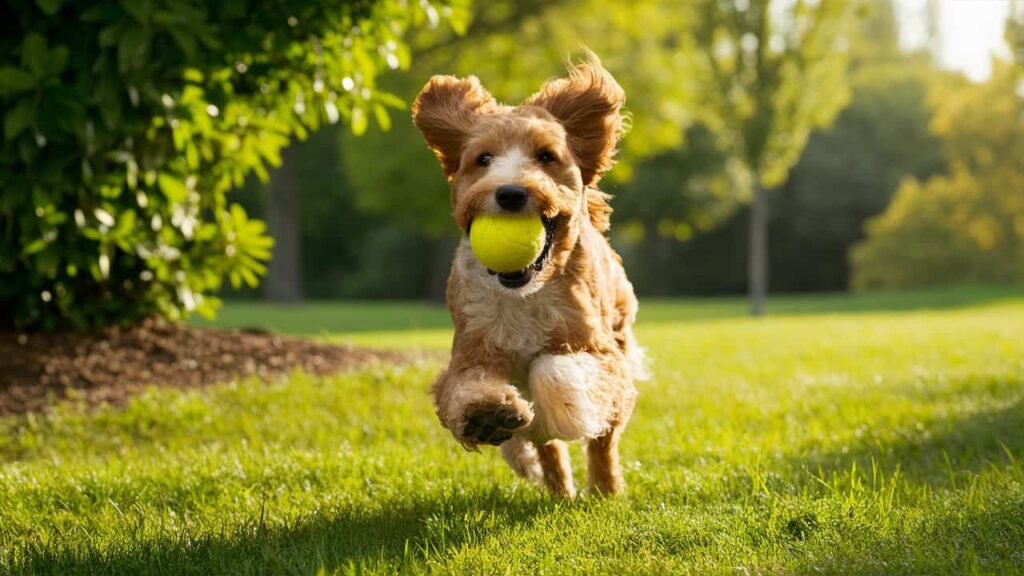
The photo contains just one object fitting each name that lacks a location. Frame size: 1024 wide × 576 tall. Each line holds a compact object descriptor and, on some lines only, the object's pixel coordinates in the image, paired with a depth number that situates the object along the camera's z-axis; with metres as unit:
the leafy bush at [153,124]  5.93
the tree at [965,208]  33.62
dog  3.72
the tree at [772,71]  20.75
